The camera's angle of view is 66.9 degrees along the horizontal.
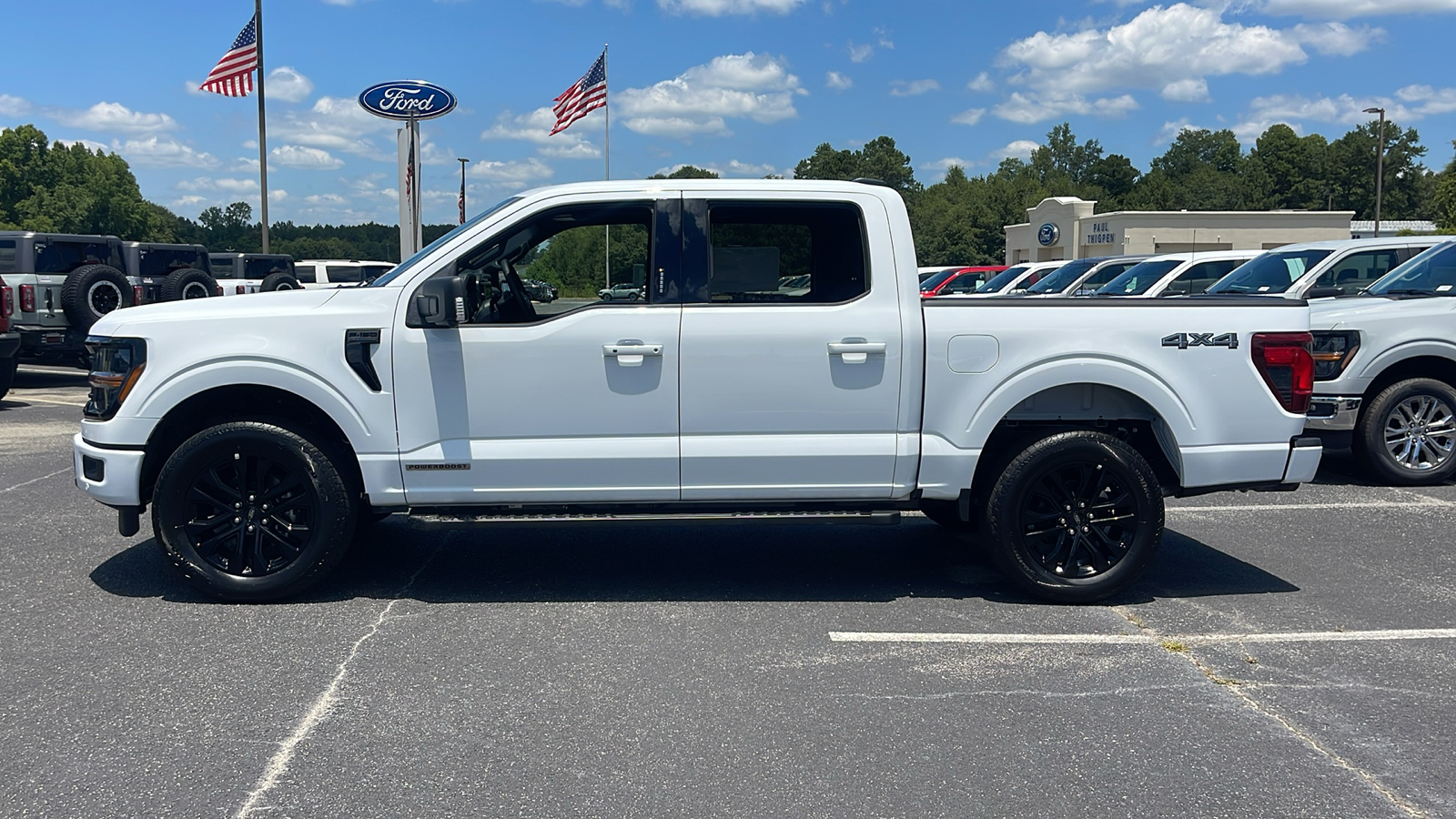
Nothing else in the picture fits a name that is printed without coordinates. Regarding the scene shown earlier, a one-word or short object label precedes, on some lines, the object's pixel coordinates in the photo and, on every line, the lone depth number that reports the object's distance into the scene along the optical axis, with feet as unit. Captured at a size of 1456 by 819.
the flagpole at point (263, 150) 85.46
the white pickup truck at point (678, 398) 17.10
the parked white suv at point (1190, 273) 48.80
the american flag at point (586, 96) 86.07
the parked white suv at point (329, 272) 95.09
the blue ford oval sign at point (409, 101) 79.10
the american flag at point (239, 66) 77.82
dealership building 161.17
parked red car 93.35
